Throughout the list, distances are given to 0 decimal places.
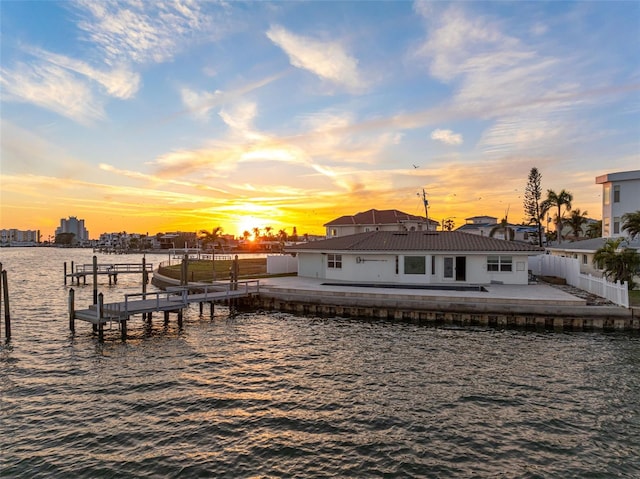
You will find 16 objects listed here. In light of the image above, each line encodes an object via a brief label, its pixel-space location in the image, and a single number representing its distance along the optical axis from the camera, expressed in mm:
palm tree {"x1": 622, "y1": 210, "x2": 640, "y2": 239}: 33219
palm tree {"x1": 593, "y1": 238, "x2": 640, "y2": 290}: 26484
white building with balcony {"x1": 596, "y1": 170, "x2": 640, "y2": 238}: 40656
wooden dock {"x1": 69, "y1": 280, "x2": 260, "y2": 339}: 20875
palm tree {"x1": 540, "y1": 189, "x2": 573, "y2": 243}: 67375
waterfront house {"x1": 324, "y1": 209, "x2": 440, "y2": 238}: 52875
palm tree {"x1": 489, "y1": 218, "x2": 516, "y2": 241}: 74000
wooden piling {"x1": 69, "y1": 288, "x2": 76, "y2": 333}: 21998
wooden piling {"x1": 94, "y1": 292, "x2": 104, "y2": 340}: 20344
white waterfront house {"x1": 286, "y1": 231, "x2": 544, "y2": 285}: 30812
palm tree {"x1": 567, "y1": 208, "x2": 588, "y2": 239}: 81188
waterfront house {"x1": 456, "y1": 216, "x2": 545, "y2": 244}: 77250
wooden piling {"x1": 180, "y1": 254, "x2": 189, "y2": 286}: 31694
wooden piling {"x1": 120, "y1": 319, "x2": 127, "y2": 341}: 20625
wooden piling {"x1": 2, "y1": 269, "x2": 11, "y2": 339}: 20562
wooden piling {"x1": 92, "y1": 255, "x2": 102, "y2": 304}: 29672
